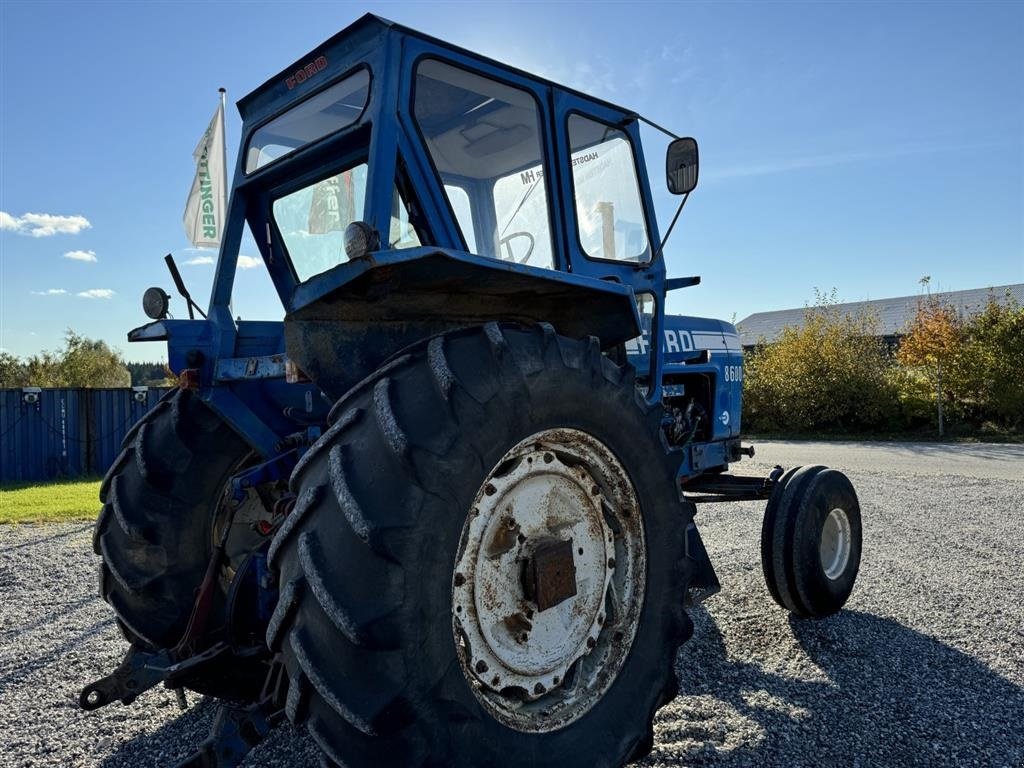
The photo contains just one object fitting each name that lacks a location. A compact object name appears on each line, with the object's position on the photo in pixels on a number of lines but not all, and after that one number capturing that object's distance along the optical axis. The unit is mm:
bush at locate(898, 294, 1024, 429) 18422
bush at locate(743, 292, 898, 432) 20266
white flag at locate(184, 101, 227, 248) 8023
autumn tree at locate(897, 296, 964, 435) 19469
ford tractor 1814
